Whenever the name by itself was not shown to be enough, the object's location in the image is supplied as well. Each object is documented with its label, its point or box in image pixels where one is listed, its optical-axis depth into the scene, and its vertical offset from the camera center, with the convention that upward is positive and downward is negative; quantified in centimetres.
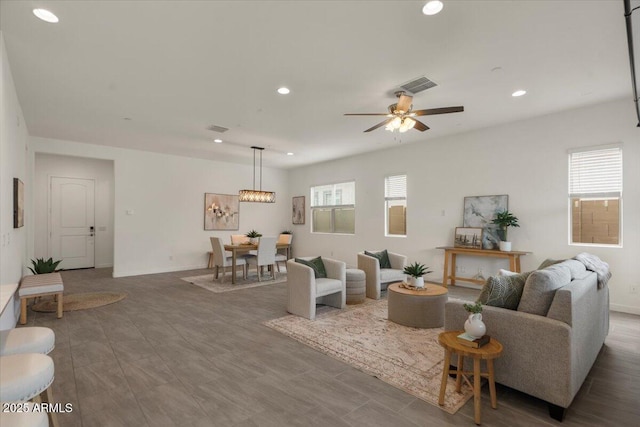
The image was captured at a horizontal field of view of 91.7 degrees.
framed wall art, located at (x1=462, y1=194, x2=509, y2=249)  546 +2
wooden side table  200 -97
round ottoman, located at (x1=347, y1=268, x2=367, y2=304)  474 -113
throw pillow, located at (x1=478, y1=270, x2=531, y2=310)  240 -60
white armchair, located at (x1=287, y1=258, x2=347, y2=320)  404 -100
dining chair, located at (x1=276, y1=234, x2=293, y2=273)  859 -70
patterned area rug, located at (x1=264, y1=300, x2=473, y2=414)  242 -135
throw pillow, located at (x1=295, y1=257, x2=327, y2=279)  452 -76
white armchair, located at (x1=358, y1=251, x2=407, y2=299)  505 -101
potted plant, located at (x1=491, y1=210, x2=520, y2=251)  518 -15
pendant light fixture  699 +42
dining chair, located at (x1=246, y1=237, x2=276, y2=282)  648 -87
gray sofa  203 -85
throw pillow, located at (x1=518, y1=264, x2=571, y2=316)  222 -56
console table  502 -73
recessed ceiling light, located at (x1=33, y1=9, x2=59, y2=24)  247 +161
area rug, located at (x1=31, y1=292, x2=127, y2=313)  455 -138
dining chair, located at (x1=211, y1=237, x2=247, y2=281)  645 -92
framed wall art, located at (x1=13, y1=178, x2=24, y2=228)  382 +15
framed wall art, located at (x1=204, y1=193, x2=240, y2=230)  839 +6
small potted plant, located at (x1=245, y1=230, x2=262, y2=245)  726 -54
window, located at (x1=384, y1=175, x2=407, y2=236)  703 +23
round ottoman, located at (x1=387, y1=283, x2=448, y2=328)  370 -113
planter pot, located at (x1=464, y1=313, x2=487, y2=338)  211 -77
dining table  630 -73
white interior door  766 -20
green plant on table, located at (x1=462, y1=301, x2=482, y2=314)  216 -66
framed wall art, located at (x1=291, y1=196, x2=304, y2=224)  966 +12
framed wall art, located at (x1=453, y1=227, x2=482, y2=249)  559 -43
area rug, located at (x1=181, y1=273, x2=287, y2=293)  591 -141
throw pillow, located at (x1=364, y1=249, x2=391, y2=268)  547 -76
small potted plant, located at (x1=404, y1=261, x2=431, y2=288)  392 -78
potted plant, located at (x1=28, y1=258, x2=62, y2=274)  486 -84
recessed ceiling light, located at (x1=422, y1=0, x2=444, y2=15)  235 +160
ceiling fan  362 +118
